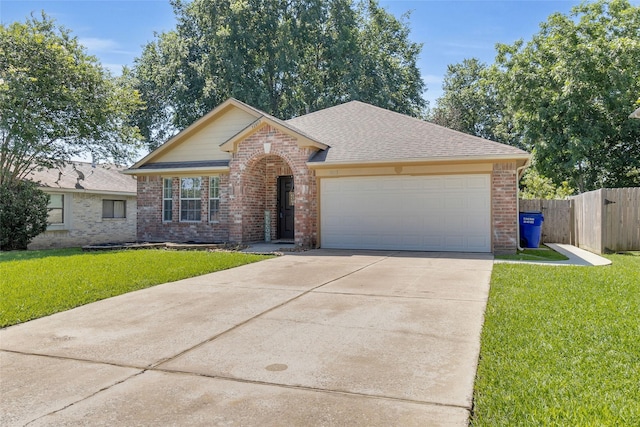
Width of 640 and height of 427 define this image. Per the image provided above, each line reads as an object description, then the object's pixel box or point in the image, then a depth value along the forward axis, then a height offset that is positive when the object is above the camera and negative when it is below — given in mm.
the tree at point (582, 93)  19547 +5760
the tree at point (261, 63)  27156 +10023
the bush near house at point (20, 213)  15227 -81
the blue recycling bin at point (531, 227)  13164 -439
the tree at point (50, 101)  14977 +4149
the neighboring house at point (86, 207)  19094 +224
